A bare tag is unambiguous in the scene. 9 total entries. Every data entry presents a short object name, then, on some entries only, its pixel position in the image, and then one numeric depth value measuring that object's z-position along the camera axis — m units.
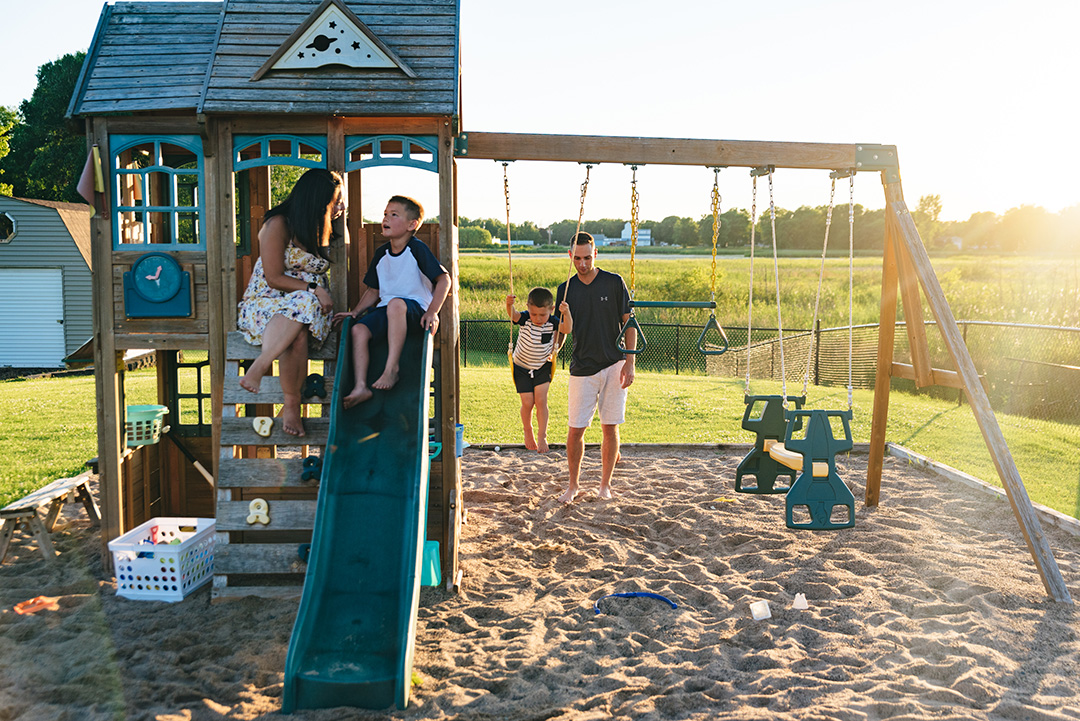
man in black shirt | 7.07
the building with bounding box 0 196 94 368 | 25.91
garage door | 26.38
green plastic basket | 6.37
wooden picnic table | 6.00
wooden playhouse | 5.79
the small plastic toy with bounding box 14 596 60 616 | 5.06
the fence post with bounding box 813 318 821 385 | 18.77
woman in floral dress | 5.44
